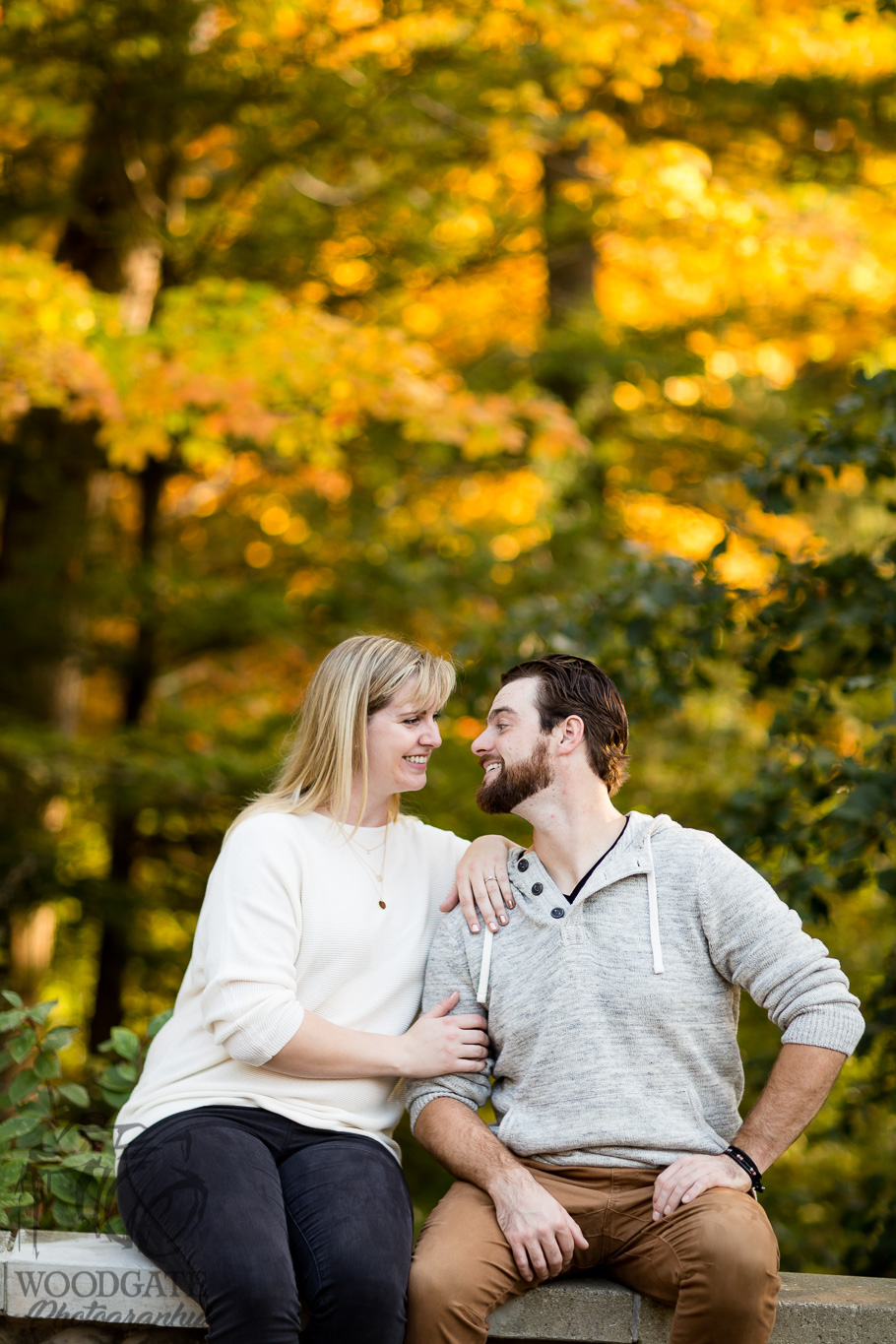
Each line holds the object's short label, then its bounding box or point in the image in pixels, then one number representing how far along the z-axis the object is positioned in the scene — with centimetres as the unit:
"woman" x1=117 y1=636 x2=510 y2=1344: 443
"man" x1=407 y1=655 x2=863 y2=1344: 455
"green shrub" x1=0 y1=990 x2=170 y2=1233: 568
